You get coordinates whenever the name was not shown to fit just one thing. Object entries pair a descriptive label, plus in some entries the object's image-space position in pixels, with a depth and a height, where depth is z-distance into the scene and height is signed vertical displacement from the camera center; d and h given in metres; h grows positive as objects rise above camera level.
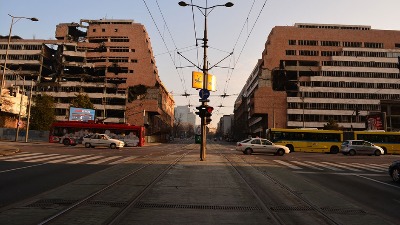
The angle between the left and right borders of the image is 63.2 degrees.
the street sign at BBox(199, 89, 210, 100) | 20.20 +2.89
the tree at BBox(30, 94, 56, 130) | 62.28 +4.24
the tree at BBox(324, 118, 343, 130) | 68.62 +3.82
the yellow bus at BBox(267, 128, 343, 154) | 39.31 +0.48
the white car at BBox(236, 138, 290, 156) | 29.69 -0.47
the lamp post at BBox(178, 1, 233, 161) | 20.08 +3.92
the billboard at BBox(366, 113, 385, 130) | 52.78 +3.89
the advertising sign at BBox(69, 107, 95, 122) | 58.62 +4.19
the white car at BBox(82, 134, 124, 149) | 35.84 -0.38
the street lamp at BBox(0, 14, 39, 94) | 27.85 +10.10
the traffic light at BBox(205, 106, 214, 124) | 19.69 +1.79
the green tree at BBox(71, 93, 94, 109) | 67.56 +7.42
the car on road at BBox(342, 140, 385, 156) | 33.81 -0.42
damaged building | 85.25 +18.41
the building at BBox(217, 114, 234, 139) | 173.15 +9.90
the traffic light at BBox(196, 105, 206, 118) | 19.80 +1.80
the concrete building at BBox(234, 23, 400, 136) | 82.81 +17.30
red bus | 42.84 +1.05
